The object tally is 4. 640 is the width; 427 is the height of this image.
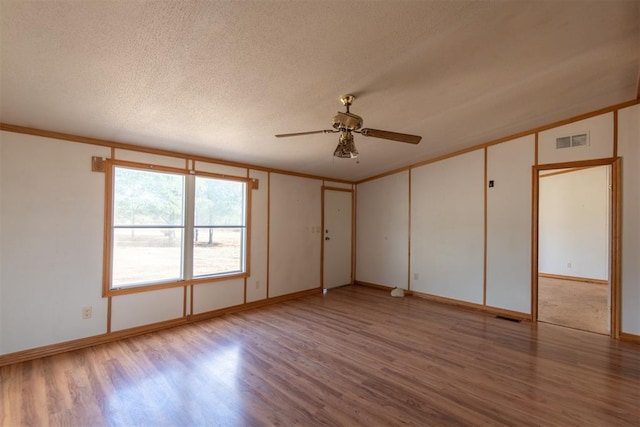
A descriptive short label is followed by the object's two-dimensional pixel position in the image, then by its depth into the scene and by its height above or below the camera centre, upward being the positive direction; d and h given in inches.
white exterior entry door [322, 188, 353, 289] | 238.8 -16.8
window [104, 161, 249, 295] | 137.6 -6.2
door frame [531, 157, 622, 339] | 139.6 -6.8
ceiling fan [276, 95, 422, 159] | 101.4 +30.6
